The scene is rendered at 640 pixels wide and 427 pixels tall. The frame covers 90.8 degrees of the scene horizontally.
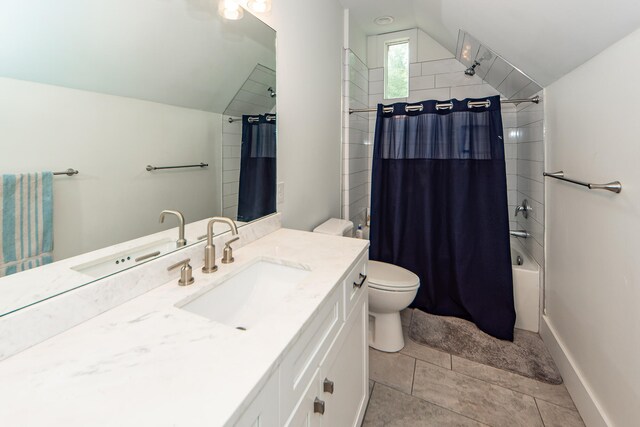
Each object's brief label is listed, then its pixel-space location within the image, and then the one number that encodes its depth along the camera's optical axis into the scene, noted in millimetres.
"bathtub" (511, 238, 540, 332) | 2184
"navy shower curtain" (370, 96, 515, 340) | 2211
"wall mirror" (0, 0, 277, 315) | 708
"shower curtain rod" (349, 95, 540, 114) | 2087
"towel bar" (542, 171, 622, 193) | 1193
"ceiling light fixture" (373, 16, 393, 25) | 2725
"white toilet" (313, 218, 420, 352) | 1927
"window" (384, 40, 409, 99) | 3109
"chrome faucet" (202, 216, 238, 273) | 1073
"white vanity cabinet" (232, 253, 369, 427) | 674
